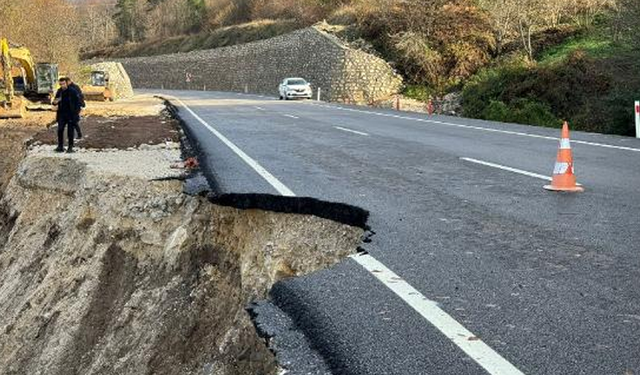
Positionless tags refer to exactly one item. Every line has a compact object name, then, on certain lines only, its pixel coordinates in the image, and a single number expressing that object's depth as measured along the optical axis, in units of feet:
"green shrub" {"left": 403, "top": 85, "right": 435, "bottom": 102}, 117.29
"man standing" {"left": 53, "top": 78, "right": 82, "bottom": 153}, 43.57
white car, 133.80
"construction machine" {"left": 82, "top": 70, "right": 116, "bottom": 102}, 126.72
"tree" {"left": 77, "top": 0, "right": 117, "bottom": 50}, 333.83
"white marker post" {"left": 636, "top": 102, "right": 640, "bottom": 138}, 49.78
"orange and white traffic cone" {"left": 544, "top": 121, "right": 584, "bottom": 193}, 24.85
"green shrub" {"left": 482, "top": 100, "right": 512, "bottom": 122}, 76.38
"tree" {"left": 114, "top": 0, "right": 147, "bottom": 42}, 323.57
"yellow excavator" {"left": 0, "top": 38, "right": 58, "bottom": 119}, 97.30
